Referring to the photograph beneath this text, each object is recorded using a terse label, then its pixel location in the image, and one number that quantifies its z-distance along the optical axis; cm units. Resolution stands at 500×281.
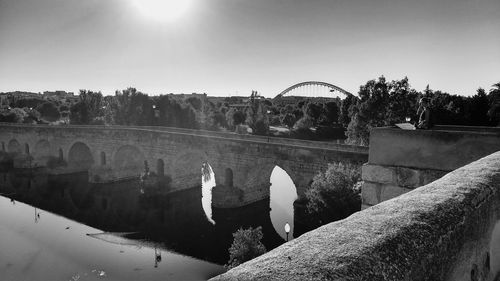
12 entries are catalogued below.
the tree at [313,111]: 7057
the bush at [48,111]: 8600
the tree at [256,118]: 5600
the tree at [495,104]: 3341
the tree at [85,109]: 6119
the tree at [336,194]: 1897
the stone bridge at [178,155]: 2420
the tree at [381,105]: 3512
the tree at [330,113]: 7269
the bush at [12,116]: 6406
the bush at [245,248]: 1691
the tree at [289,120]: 7831
